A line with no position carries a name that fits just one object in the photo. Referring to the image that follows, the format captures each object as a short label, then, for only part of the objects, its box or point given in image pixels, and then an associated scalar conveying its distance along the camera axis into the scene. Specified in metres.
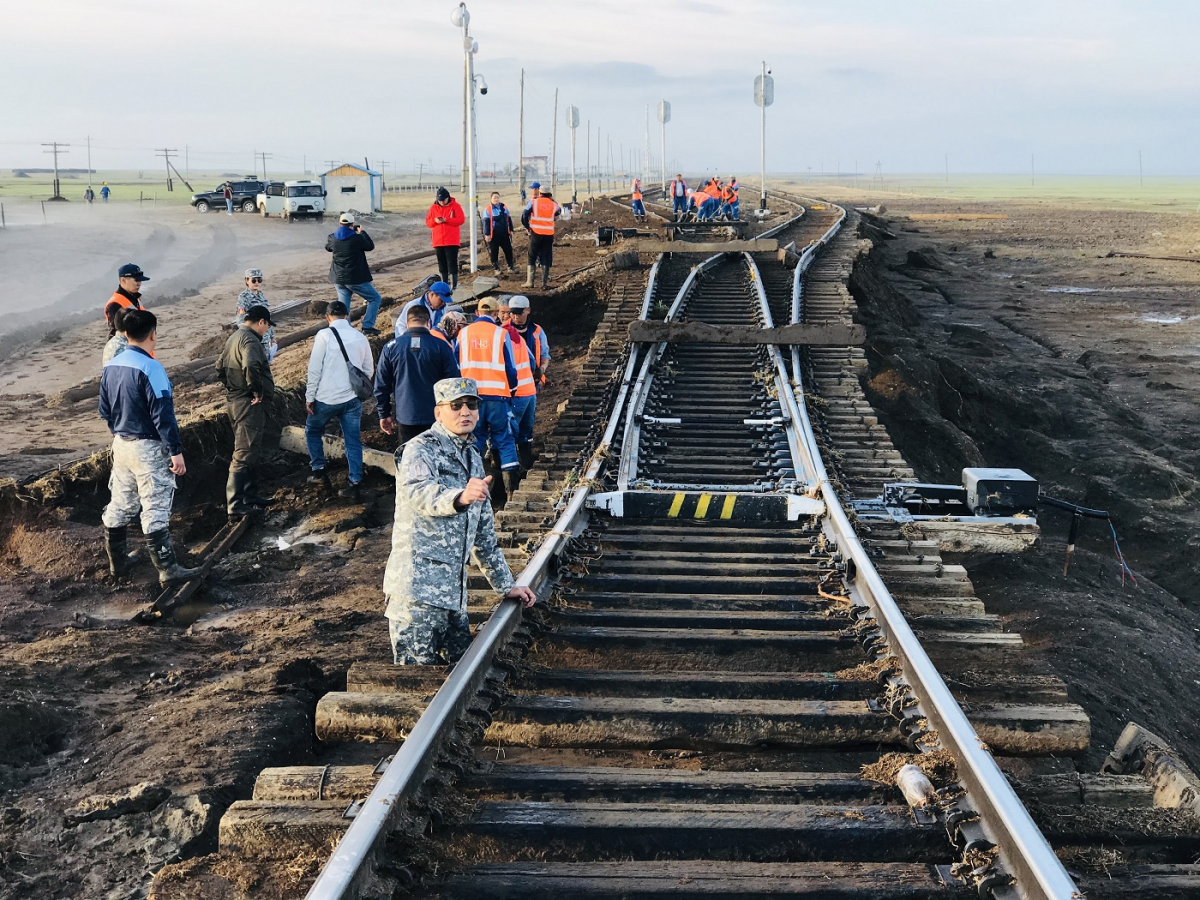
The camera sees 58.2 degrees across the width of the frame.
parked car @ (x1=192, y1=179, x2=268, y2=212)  56.03
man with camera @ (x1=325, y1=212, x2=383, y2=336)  14.30
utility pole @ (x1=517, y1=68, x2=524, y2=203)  51.47
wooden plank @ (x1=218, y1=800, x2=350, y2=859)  3.60
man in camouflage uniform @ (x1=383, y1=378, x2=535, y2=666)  4.71
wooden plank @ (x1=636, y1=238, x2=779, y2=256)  18.17
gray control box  7.66
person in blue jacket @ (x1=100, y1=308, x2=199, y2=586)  7.95
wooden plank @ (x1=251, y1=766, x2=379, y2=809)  3.86
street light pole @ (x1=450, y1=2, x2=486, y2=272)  19.53
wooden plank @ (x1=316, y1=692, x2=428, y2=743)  4.46
